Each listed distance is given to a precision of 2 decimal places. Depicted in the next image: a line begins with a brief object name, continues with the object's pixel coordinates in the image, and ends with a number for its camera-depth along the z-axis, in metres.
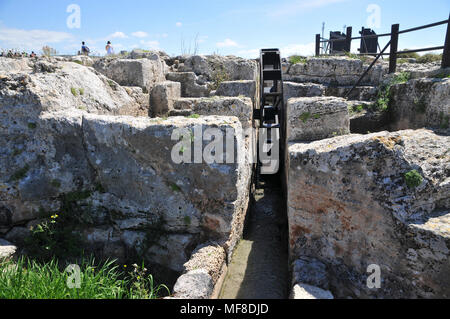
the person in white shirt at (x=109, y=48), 13.04
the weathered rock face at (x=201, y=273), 2.77
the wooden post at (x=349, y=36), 10.12
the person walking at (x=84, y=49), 13.77
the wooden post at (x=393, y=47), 6.41
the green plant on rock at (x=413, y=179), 2.70
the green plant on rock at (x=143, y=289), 2.86
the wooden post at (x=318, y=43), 11.12
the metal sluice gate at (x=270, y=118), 6.41
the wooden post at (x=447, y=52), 4.50
